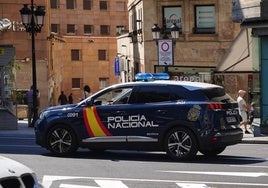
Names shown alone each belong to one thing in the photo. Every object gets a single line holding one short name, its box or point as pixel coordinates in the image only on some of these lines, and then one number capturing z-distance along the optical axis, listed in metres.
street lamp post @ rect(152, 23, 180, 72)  24.95
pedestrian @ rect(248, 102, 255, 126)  23.21
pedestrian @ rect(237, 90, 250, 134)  22.20
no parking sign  24.97
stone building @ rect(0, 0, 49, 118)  40.62
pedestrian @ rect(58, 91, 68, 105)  36.34
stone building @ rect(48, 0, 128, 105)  71.56
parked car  6.90
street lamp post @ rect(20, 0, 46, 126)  25.31
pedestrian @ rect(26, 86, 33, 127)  26.27
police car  14.11
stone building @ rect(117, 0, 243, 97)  37.56
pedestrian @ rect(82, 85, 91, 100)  31.62
